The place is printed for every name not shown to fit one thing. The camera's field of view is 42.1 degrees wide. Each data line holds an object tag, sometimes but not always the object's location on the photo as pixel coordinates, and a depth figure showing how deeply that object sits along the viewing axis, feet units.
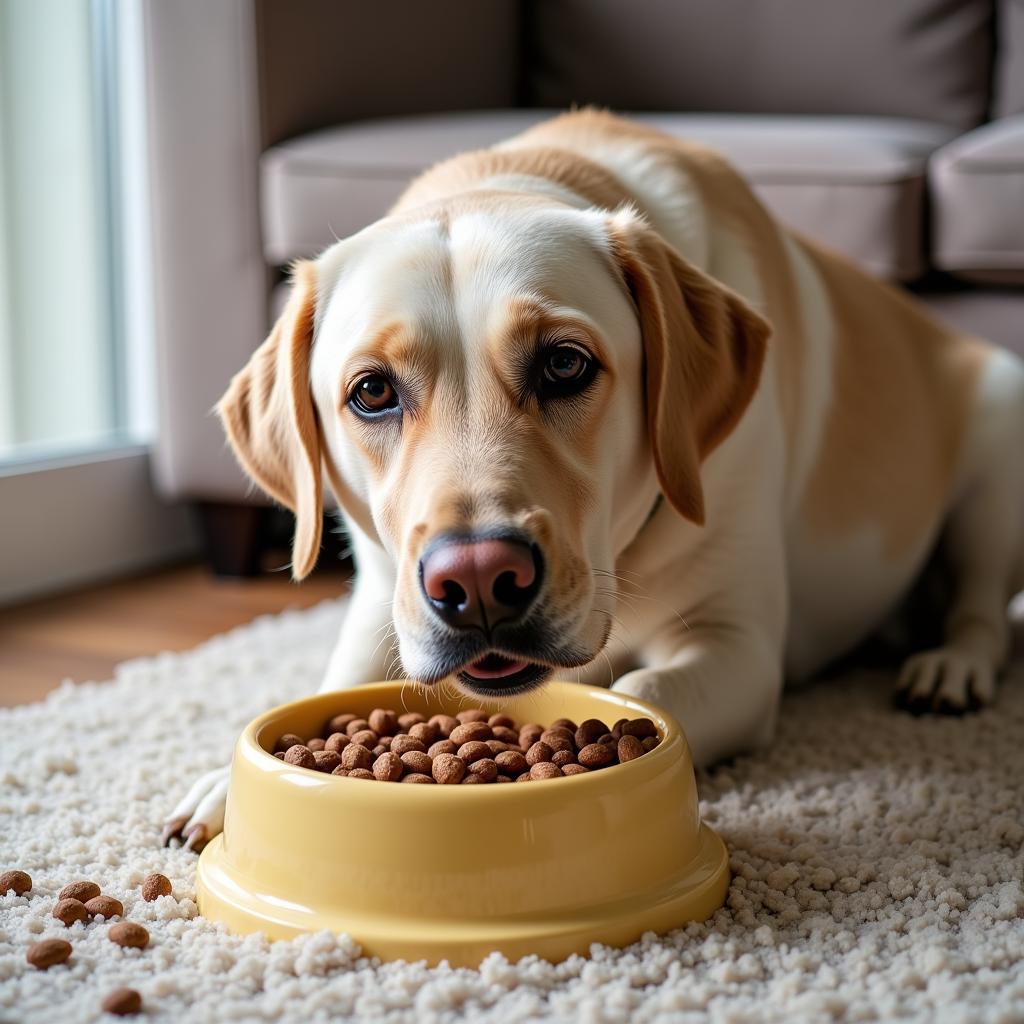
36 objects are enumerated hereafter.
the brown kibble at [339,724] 4.96
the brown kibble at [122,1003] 3.60
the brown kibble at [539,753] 4.48
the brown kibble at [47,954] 3.91
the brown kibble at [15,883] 4.46
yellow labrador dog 4.46
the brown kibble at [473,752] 4.48
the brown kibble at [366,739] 4.65
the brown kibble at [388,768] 4.33
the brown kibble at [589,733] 4.64
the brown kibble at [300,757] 4.39
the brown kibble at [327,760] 4.45
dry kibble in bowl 4.34
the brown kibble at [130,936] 4.05
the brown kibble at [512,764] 4.42
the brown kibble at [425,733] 4.74
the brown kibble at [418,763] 4.42
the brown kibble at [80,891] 4.32
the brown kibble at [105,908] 4.27
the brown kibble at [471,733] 4.70
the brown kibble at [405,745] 4.56
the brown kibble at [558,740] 4.55
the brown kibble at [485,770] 4.29
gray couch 8.57
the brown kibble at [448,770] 4.29
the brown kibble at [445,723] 4.90
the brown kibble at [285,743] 4.68
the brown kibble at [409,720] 4.91
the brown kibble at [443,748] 4.58
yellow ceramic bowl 3.86
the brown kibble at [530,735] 4.71
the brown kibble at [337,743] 4.63
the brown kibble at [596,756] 4.40
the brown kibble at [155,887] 4.44
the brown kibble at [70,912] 4.22
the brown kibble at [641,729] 4.57
